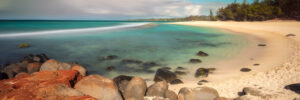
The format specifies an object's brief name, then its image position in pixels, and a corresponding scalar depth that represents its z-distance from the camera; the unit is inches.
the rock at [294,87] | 168.0
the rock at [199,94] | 165.6
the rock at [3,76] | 242.0
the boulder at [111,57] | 423.6
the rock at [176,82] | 244.9
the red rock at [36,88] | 97.7
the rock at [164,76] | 253.3
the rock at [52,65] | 210.2
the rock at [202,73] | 266.2
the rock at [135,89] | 175.2
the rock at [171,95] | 171.8
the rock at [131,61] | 386.0
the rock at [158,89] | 177.0
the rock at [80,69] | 219.4
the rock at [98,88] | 131.9
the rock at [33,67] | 249.8
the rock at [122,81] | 205.9
